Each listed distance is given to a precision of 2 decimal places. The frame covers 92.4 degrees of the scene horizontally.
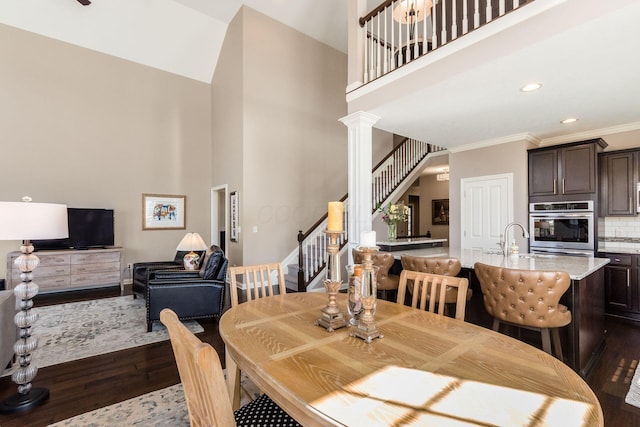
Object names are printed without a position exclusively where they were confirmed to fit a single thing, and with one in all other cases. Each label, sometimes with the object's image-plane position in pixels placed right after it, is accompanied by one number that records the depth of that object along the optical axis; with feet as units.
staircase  17.95
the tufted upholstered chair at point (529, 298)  7.21
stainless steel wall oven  13.71
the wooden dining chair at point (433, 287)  5.66
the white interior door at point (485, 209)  16.37
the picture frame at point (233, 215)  20.15
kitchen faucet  10.89
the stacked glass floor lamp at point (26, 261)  6.43
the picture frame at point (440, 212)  32.01
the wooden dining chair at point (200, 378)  2.51
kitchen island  8.07
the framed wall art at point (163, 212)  21.47
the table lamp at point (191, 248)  14.96
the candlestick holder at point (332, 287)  4.94
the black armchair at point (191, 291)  11.54
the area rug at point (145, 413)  6.42
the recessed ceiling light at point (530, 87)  9.94
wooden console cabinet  16.56
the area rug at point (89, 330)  9.85
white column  12.91
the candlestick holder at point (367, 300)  4.50
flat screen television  18.08
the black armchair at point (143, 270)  15.21
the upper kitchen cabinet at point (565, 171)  13.69
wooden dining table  2.76
